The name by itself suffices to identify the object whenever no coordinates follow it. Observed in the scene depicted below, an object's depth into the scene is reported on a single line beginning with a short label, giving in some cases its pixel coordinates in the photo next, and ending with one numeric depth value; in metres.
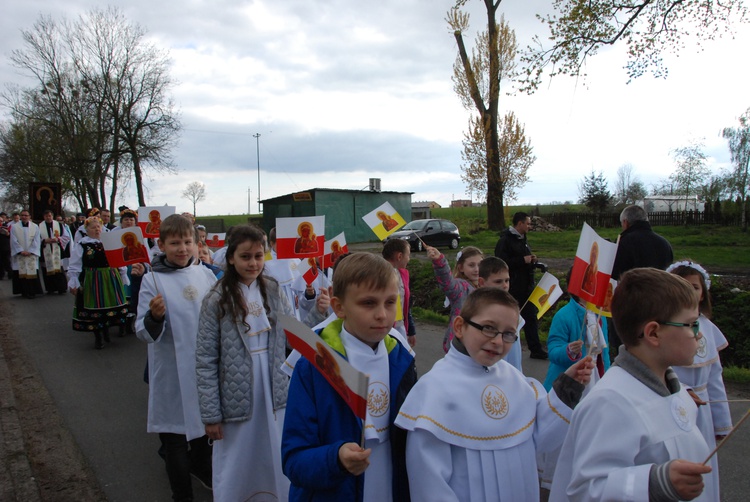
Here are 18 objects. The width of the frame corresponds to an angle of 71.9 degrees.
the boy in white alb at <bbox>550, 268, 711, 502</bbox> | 1.55
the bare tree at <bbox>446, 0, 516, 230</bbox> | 23.95
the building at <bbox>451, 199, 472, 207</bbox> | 91.53
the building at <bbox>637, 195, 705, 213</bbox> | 47.41
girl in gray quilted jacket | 2.99
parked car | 24.97
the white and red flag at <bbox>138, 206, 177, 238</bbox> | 7.25
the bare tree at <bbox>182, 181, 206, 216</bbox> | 76.25
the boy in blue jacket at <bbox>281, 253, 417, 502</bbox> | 1.89
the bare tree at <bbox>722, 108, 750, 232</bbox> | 42.84
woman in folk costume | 8.12
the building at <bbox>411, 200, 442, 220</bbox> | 53.46
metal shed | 34.19
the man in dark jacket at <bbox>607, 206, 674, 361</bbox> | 5.87
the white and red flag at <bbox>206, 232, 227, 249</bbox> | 8.48
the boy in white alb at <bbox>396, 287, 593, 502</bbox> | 1.90
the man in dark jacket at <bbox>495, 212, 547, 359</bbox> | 7.59
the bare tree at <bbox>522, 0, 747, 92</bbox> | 10.73
